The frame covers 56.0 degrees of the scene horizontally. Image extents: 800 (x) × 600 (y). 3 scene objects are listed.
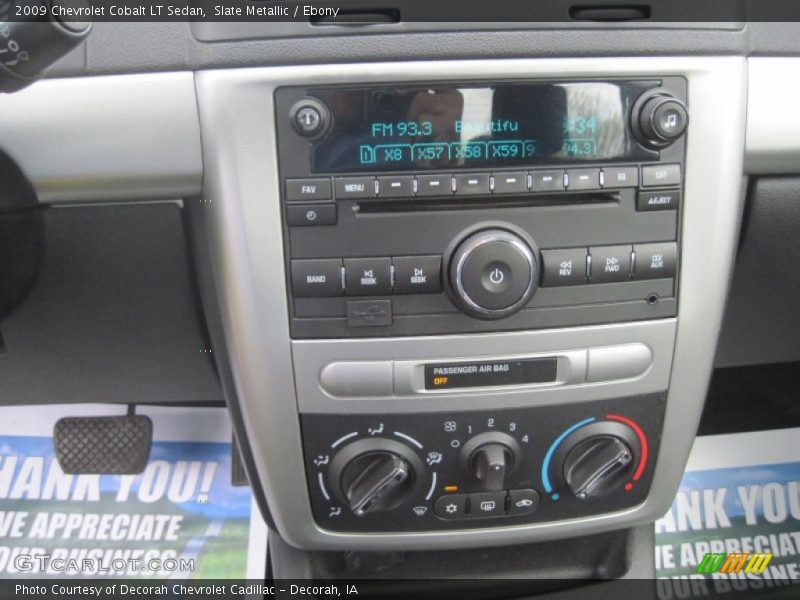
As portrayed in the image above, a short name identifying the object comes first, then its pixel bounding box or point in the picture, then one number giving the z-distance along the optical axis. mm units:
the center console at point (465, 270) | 664
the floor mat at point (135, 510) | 1101
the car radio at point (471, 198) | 663
